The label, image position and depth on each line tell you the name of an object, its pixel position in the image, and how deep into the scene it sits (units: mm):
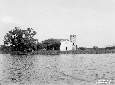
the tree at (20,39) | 92188
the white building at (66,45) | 110125
